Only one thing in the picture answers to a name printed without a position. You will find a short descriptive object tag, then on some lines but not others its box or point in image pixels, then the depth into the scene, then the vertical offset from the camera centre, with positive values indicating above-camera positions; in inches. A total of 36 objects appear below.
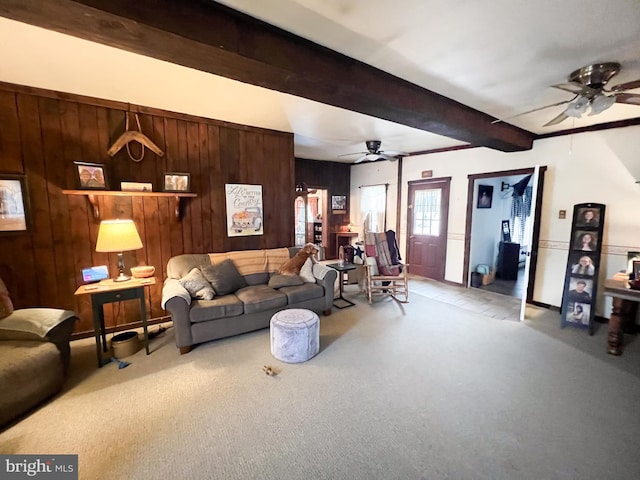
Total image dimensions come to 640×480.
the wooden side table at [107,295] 99.0 -31.4
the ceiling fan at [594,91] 83.3 +37.8
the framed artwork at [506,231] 233.1 -16.2
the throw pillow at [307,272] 147.1 -32.6
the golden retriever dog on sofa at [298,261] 149.0 -27.2
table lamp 101.8 -9.7
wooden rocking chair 171.2 -35.6
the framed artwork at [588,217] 133.6 -2.3
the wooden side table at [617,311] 105.7 -39.2
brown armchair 72.9 -41.5
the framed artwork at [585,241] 132.8 -13.9
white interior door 140.3 -16.1
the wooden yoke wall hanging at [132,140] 117.2 +30.3
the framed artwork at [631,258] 119.0 -20.4
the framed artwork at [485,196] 202.8 +12.0
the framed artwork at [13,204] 103.0 +2.4
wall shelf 111.6 +7.2
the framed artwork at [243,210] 152.3 +0.7
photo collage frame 130.9 -26.9
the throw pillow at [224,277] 126.0 -30.9
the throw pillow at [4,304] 86.7 -29.8
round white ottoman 101.9 -47.4
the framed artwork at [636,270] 107.8 -22.4
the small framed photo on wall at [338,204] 288.7 +7.9
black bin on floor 201.8 -49.7
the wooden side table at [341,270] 160.9 -33.9
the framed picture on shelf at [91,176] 111.0 +14.3
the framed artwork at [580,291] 131.3 -37.7
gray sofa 108.7 -38.2
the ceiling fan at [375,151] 181.0 +40.4
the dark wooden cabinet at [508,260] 223.9 -39.0
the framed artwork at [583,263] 132.2 -24.8
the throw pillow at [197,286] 117.3 -32.3
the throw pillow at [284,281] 139.6 -35.6
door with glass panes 214.2 -12.3
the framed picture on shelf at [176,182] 130.8 +13.9
